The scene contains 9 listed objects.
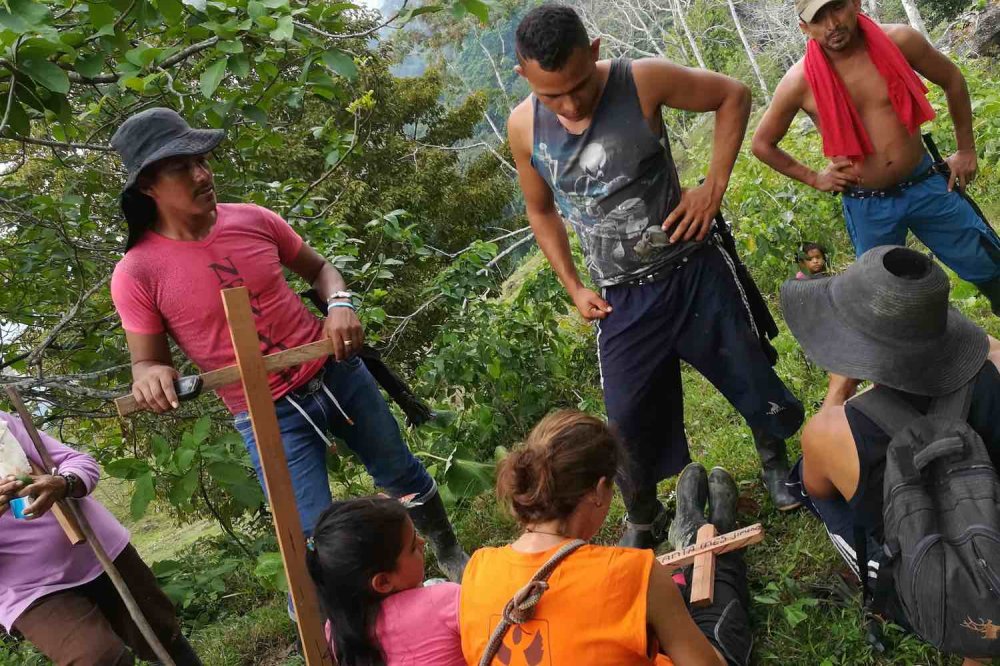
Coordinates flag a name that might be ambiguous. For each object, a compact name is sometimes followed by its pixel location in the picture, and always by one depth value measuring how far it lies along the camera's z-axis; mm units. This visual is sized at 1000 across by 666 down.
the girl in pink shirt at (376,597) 2098
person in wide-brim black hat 1894
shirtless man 3166
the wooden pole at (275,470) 2240
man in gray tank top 2609
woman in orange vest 1766
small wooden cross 2465
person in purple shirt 2643
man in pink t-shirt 2561
